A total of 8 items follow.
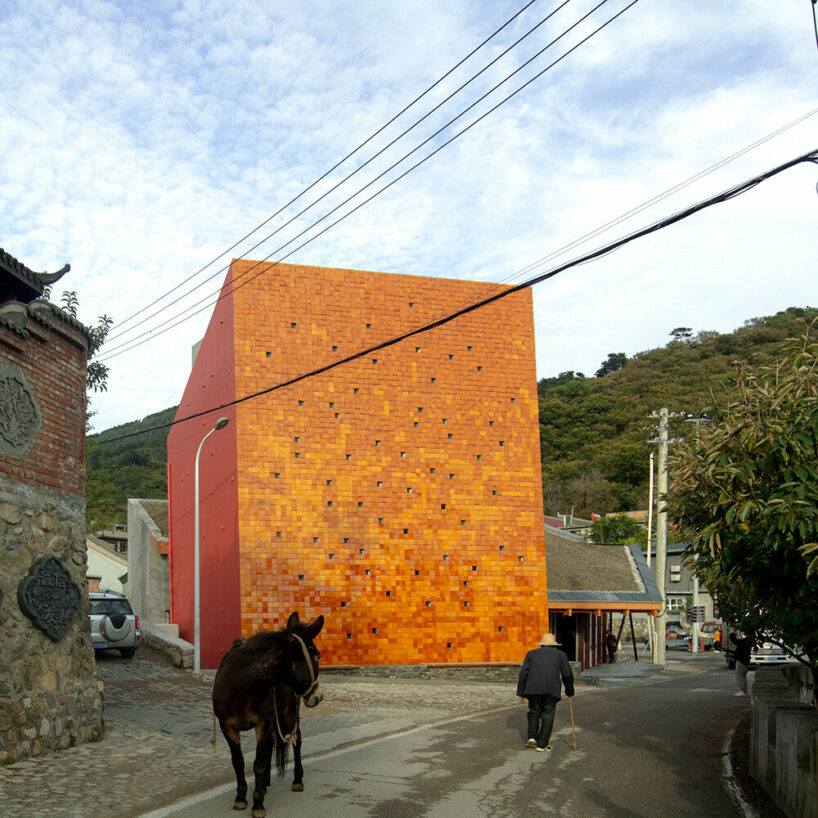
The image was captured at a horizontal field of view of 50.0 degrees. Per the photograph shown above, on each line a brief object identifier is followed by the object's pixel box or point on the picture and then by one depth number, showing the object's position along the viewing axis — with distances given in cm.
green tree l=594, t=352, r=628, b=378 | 11844
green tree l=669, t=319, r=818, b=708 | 723
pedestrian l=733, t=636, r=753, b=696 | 2049
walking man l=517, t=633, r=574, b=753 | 1185
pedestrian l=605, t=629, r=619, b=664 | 3809
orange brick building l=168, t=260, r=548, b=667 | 2514
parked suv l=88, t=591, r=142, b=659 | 2253
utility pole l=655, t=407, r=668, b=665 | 3331
